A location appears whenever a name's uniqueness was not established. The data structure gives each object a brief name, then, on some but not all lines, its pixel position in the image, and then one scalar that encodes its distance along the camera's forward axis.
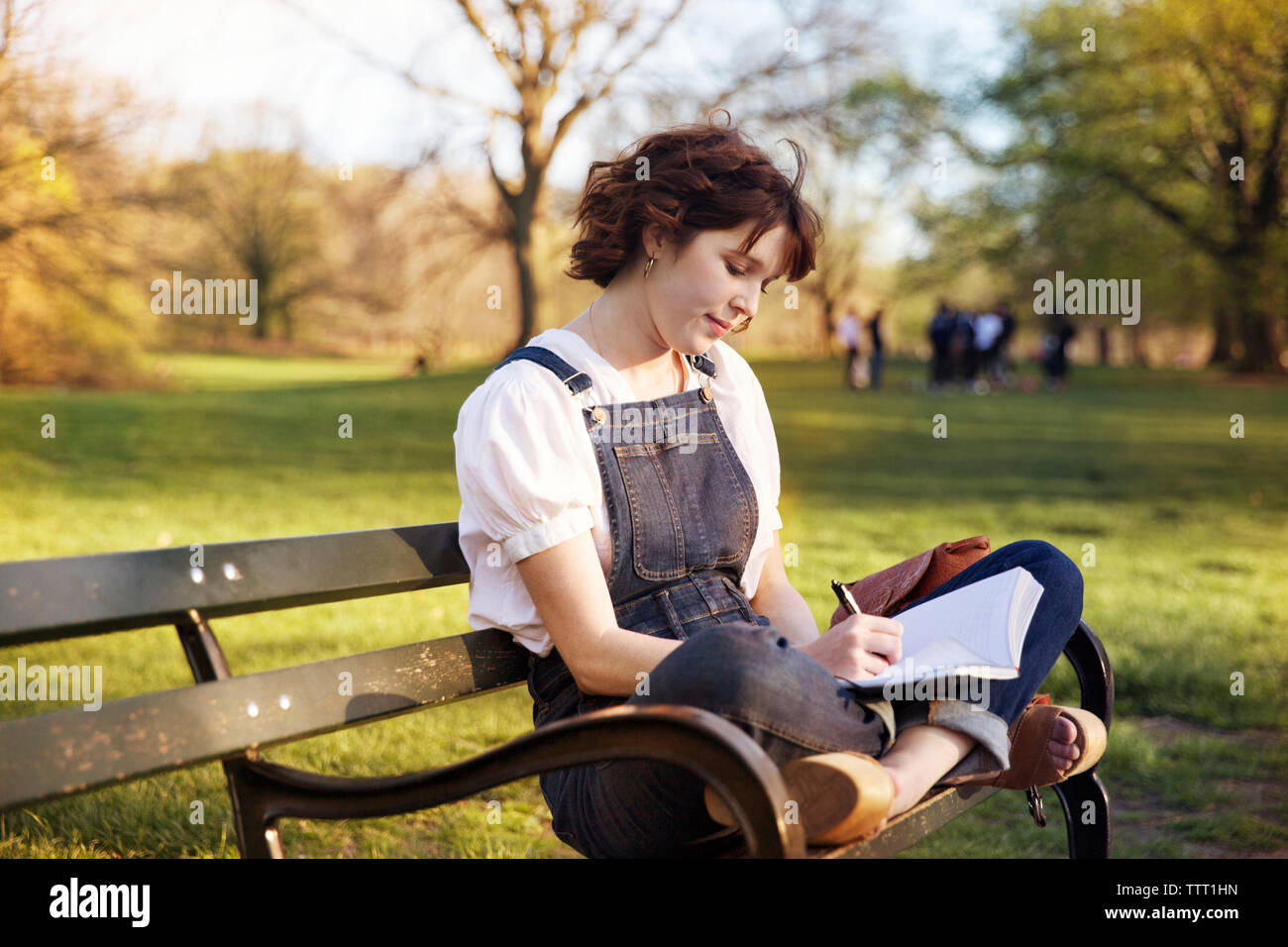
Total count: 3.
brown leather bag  2.49
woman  1.84
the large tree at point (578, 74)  16.52
